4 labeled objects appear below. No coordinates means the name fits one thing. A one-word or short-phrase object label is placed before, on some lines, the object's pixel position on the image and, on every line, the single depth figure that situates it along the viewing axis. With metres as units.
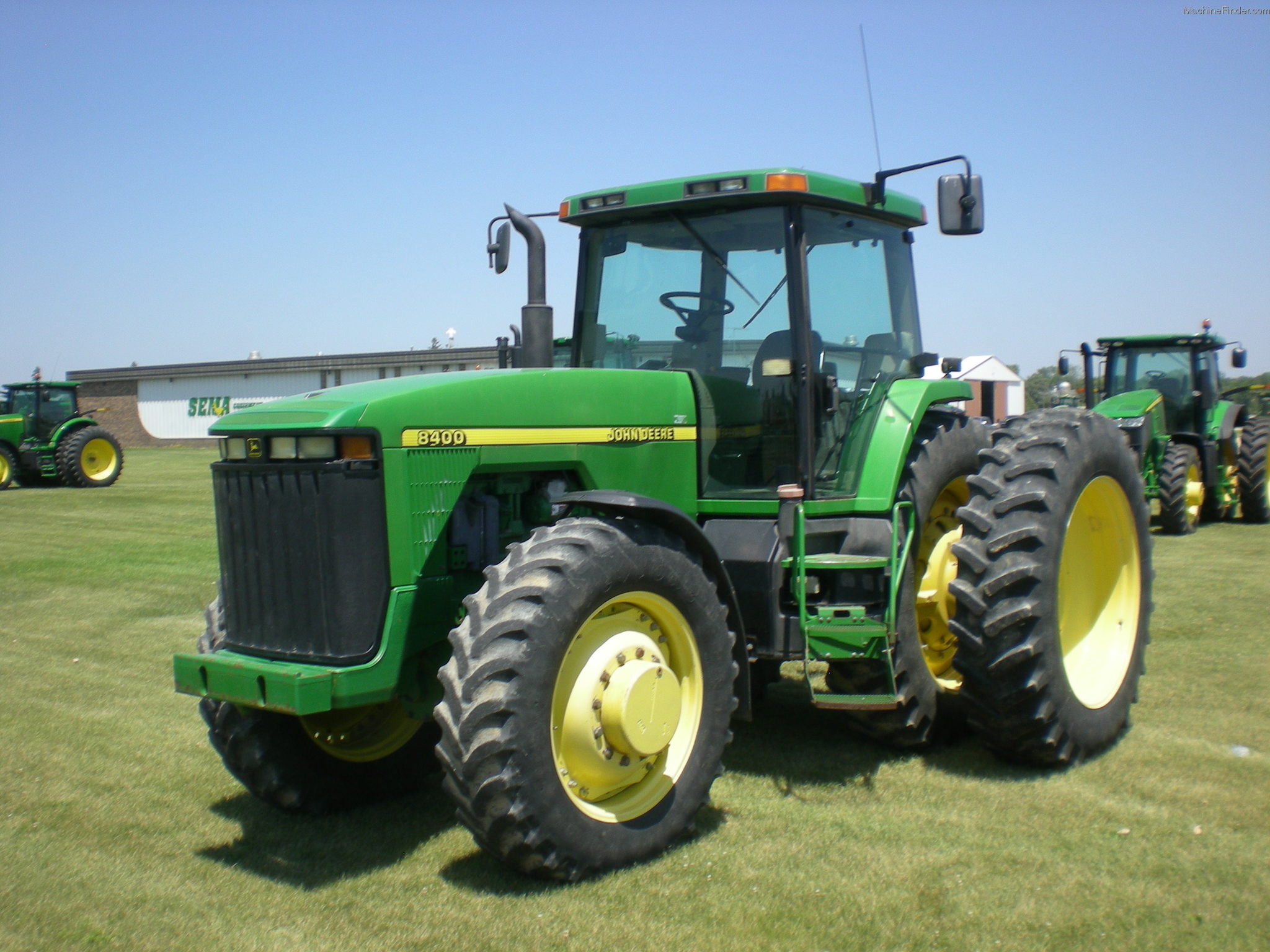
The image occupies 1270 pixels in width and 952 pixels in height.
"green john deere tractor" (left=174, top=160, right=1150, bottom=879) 3.58
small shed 22.74
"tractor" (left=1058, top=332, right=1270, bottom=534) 13.30
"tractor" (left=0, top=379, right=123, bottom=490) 21.59
